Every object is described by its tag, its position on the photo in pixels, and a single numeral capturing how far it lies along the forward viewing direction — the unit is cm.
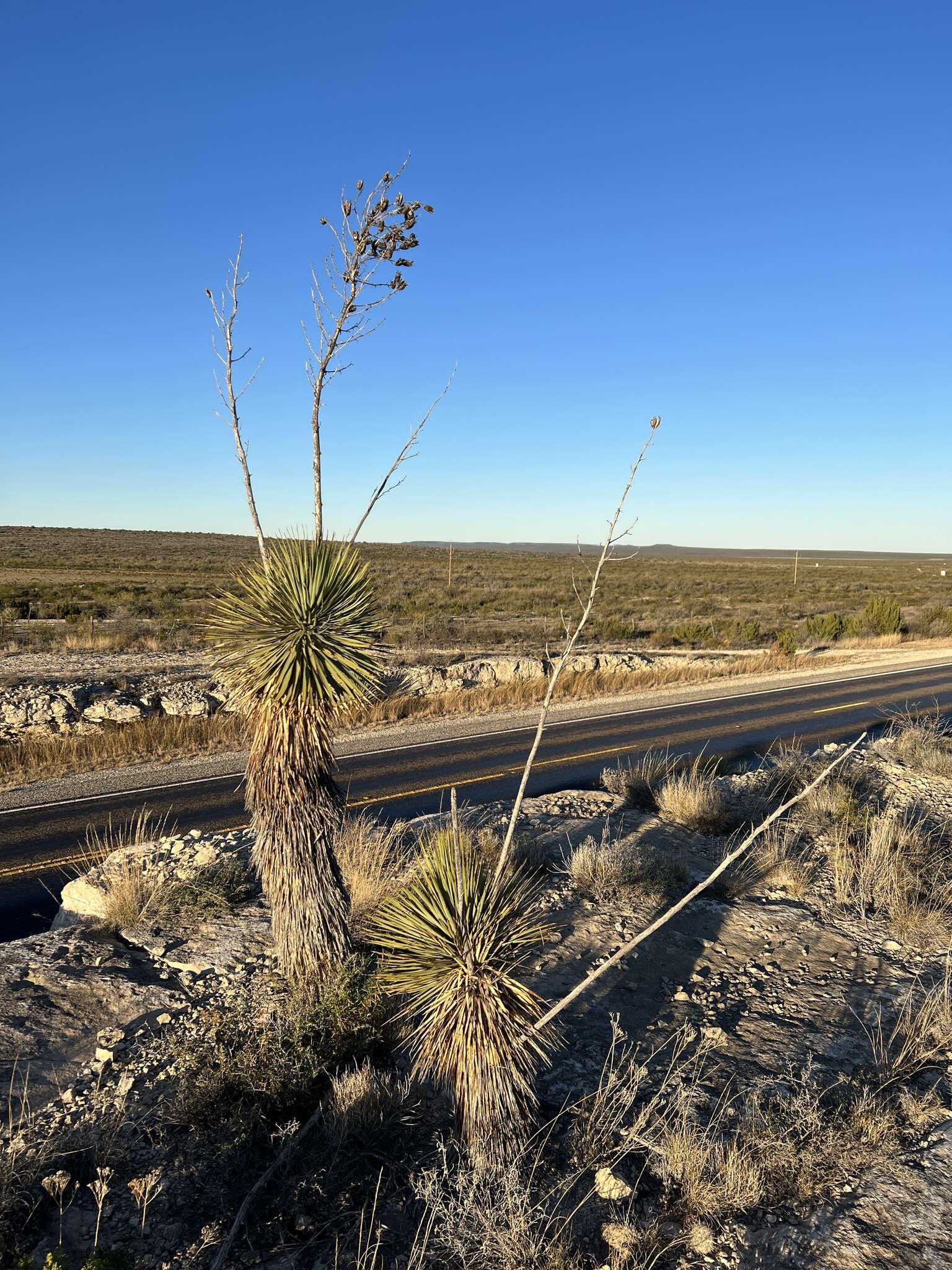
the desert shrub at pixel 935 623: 3525
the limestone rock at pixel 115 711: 1516
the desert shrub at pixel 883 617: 3453
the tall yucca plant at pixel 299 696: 506
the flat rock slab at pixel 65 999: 504
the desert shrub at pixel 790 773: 1084
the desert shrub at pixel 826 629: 3284
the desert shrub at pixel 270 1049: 442
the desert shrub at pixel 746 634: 3153
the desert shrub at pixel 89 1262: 306
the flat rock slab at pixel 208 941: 622
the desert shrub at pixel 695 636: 3144
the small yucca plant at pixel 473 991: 424
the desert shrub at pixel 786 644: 2786
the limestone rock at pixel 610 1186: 404
